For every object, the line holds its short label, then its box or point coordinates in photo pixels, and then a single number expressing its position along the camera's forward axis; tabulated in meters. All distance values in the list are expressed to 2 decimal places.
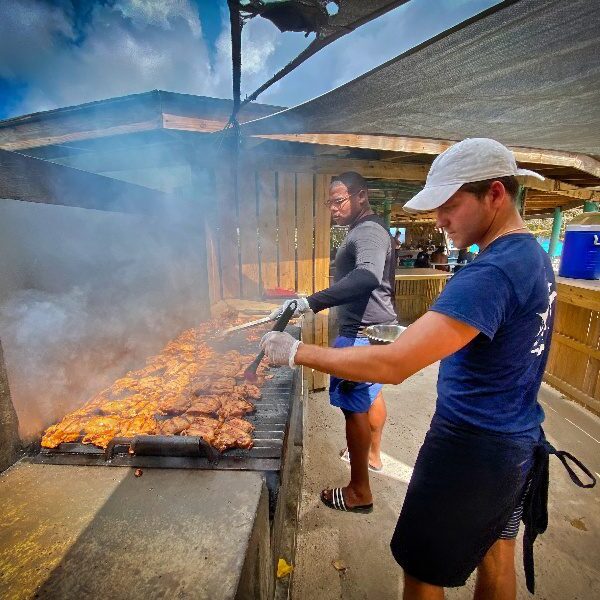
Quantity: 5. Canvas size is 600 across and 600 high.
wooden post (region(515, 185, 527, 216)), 8.10
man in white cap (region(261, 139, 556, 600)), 1.43
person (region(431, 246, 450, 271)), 14.35
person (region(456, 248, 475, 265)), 15.10
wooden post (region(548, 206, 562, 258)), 11.69
